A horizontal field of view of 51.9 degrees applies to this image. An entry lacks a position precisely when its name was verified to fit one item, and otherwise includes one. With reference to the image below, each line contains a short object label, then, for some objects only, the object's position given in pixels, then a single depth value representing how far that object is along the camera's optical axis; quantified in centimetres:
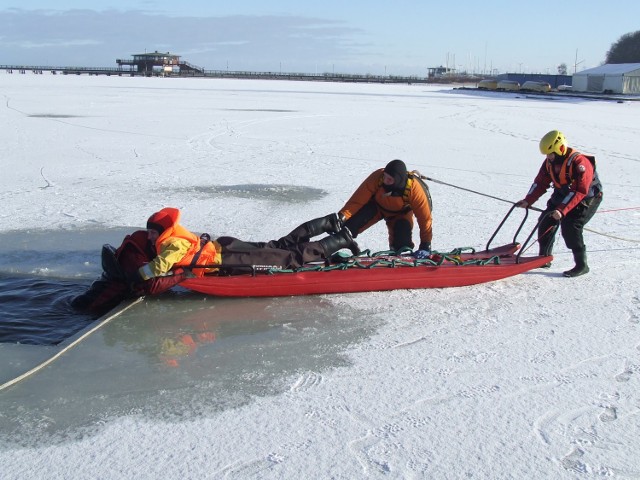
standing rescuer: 491
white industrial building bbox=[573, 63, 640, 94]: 4238
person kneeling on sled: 509
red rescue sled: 448
